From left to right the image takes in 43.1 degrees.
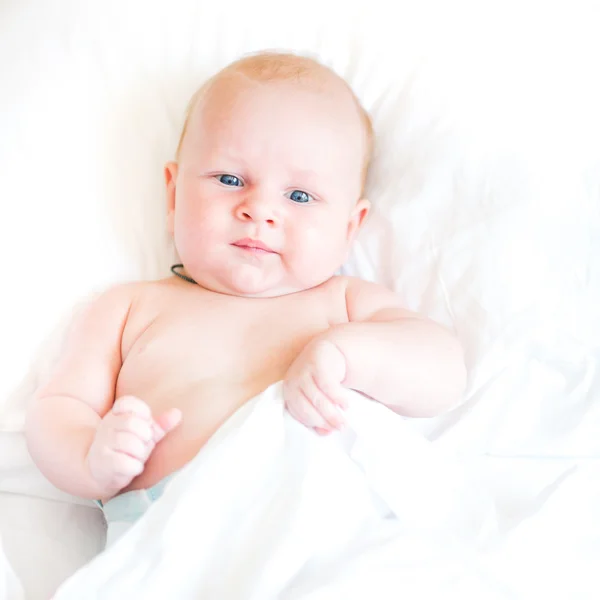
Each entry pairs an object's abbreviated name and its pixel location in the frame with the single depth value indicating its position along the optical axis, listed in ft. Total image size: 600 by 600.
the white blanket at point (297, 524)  2.69
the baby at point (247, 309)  3.32
